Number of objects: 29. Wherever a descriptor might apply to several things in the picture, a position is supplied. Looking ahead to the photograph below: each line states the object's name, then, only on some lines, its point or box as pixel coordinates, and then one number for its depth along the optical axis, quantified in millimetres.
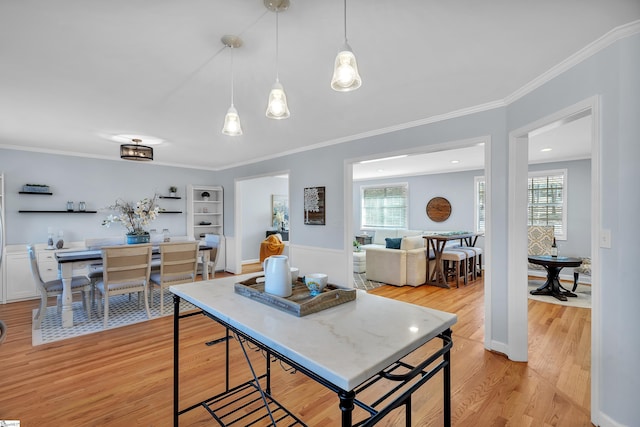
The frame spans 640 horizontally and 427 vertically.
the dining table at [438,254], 5418
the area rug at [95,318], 3270
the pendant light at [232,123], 1940
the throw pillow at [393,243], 5727
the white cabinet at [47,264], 4539
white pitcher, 1517
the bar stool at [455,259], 5430
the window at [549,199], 6078
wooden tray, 1339
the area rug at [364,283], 5380
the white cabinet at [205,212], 6465
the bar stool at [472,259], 5906
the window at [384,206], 8438
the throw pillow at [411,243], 5504
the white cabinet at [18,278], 4406
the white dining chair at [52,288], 3350
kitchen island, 920
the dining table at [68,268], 3385
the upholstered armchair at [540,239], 5688
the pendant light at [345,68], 1307
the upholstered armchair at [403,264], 5422
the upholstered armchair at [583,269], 4980
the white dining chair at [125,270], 3410
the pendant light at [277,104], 1631
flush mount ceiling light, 3734
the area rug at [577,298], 4348
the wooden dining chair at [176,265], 3809
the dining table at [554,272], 4527
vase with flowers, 4113
